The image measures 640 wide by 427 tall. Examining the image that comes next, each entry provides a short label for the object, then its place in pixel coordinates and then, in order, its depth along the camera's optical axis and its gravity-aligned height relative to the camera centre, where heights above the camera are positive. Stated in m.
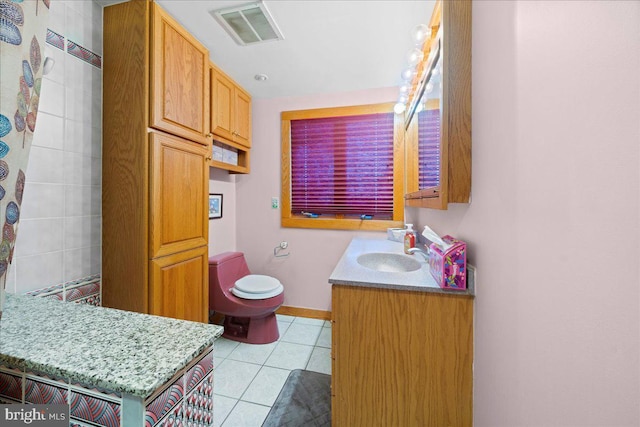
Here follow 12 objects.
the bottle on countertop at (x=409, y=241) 1.66 -0.19
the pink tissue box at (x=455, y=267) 0.98 -0.22
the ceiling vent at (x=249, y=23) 1.39 +1.18
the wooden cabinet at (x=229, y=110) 1.94 +0.91
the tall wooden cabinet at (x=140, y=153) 1.29 +0.32
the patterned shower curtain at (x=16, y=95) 0.45 +0.23
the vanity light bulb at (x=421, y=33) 1.26 +0.95
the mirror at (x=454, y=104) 0.97 +0.45
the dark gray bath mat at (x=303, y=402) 1.27 -1.09
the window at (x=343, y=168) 2.33 +0.45
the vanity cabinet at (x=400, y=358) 0.99 -0.61
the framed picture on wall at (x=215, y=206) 2.28 +0.06
